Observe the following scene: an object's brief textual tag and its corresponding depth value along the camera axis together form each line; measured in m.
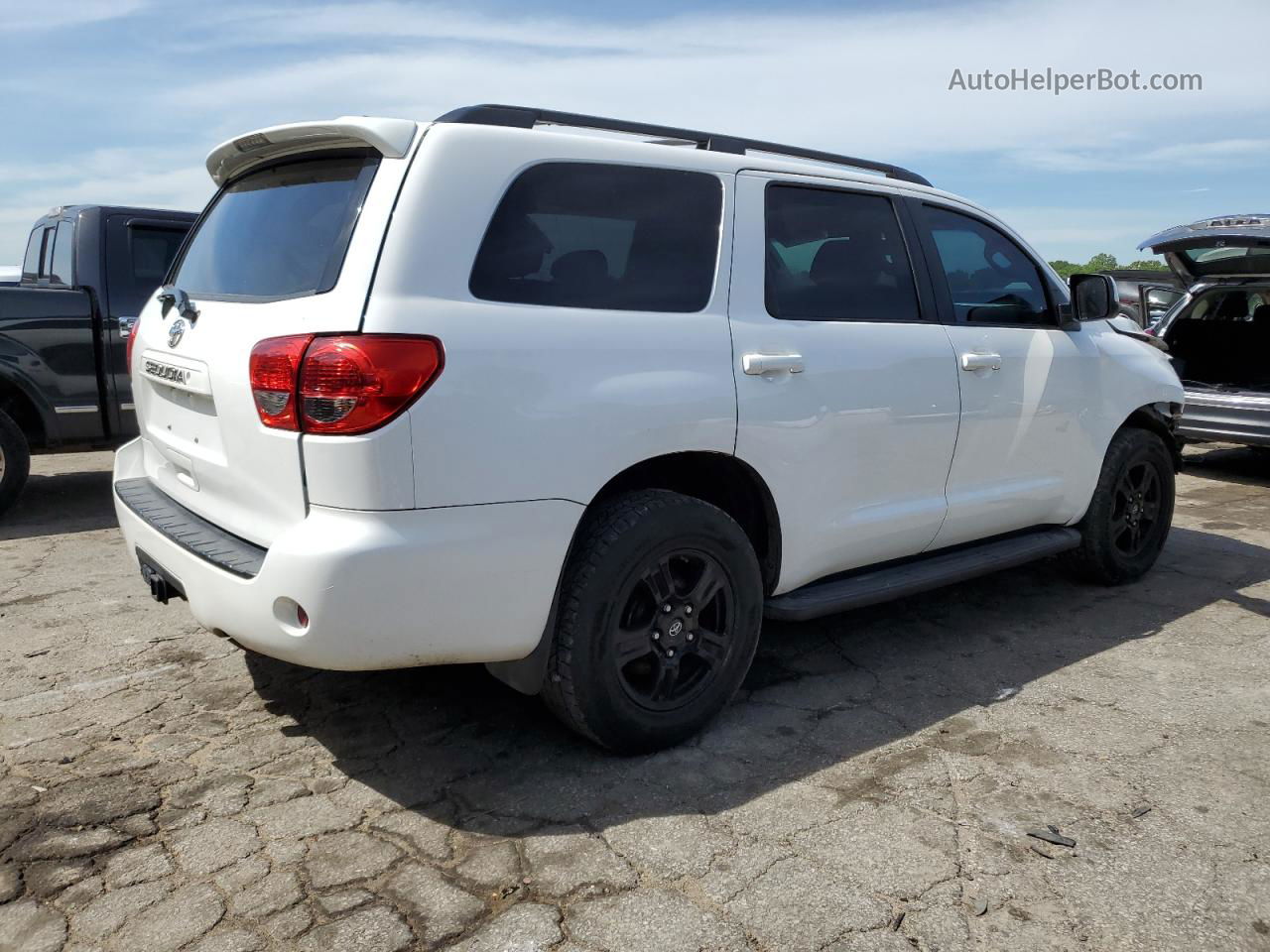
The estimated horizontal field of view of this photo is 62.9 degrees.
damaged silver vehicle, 6.79
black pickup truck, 6.12
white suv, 2.57
